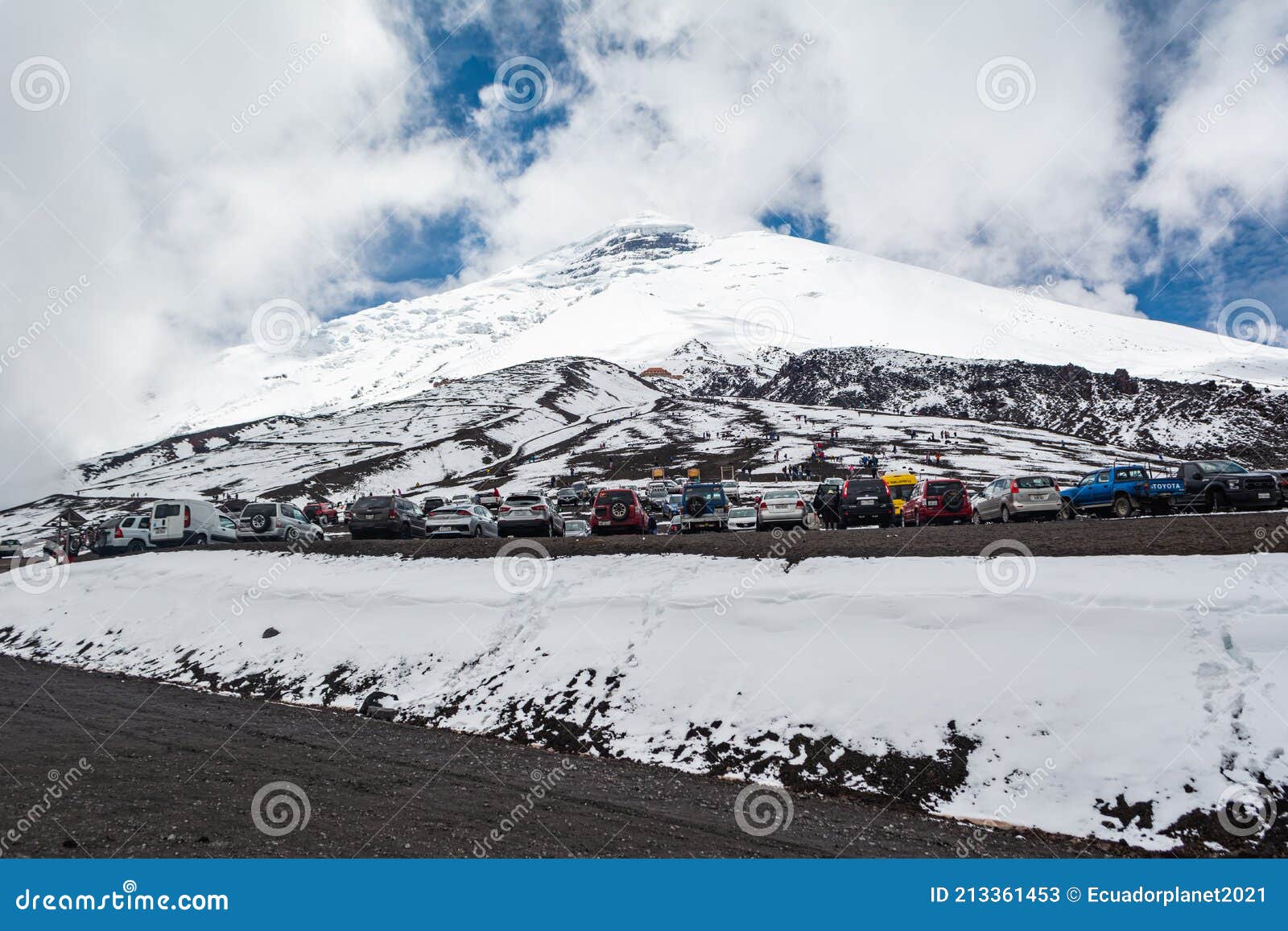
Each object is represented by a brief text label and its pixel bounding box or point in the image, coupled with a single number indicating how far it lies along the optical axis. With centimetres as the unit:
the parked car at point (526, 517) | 2705
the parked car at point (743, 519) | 3111
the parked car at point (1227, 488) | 2180
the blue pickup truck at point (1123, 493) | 2245
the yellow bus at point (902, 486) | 3553
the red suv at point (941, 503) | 2575
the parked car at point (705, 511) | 2697
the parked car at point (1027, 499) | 2356
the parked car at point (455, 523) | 2796
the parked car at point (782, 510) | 2639
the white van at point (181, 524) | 3050
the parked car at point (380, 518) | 2900
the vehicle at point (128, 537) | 3148
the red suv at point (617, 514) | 2691
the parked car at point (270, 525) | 3067
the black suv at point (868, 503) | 2478
